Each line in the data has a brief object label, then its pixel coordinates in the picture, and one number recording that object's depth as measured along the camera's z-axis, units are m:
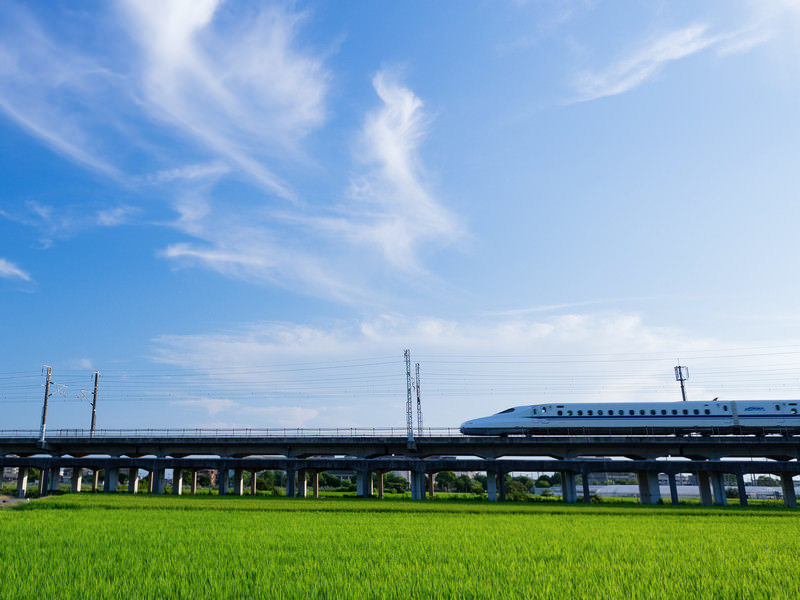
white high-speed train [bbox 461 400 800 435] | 64.44
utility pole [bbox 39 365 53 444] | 69.25
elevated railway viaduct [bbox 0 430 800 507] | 53.56
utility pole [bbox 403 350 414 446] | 66.70
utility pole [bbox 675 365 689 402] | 87.31
